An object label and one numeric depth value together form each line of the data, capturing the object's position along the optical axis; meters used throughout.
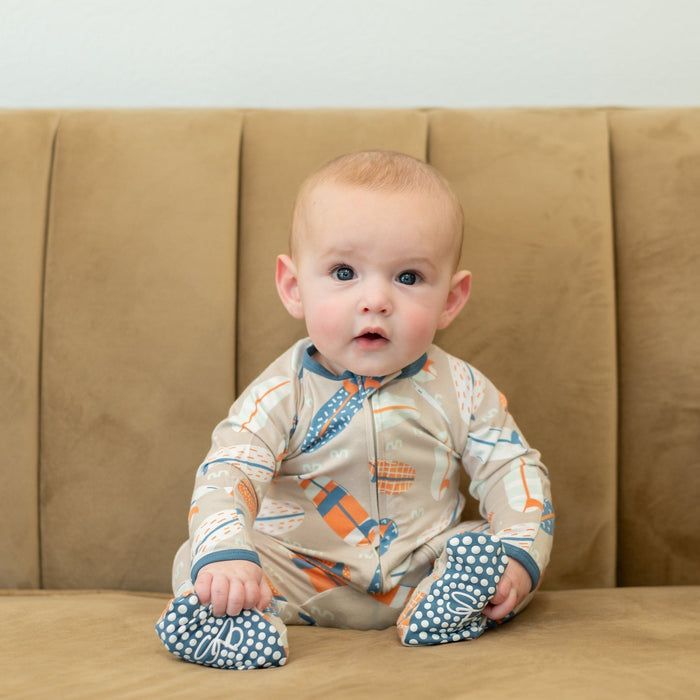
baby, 1.00
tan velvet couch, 1.23
